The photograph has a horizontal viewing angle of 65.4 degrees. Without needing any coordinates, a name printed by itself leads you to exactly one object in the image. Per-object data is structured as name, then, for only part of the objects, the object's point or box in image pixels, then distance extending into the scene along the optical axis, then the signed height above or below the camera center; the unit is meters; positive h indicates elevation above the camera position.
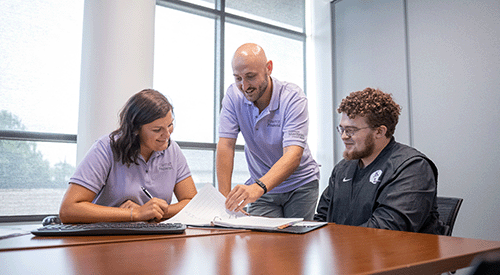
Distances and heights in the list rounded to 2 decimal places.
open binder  1.27 -0.17
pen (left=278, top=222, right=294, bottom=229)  1.19 -0.17
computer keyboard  1.05 -0.16
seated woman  1.43 -0.01
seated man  1.47 -0.02
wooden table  0.66 -0.17
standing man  1.93 +0.21
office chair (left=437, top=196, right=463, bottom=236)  1.75 -0.17
